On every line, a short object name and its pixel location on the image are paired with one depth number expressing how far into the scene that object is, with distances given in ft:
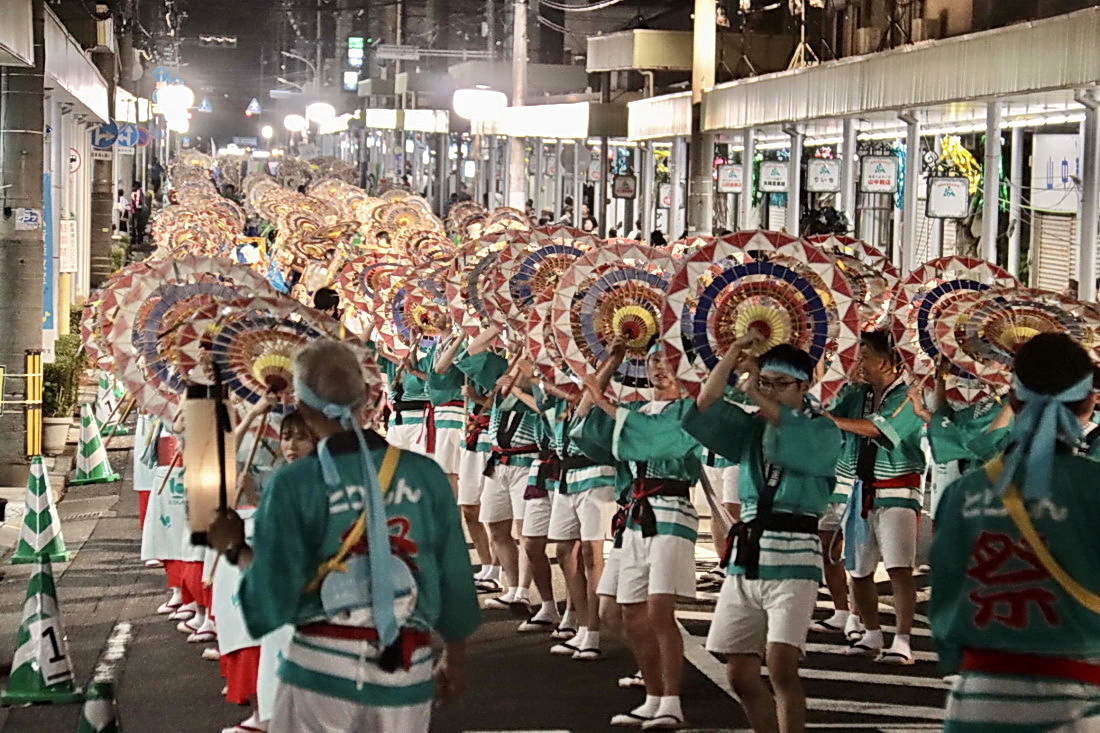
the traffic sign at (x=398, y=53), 204.23
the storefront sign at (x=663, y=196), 127.24
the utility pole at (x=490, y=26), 172.83
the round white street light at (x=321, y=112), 257.55
